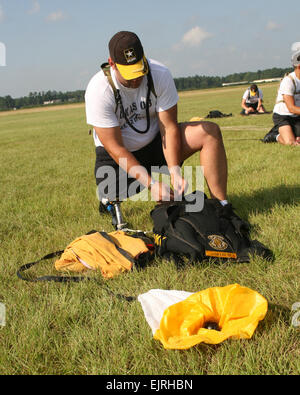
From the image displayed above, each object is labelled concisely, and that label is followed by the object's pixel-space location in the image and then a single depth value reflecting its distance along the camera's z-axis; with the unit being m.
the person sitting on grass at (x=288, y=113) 7.13
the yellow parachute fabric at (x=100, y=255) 2.70
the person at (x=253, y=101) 16.81
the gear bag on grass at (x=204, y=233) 2.67
